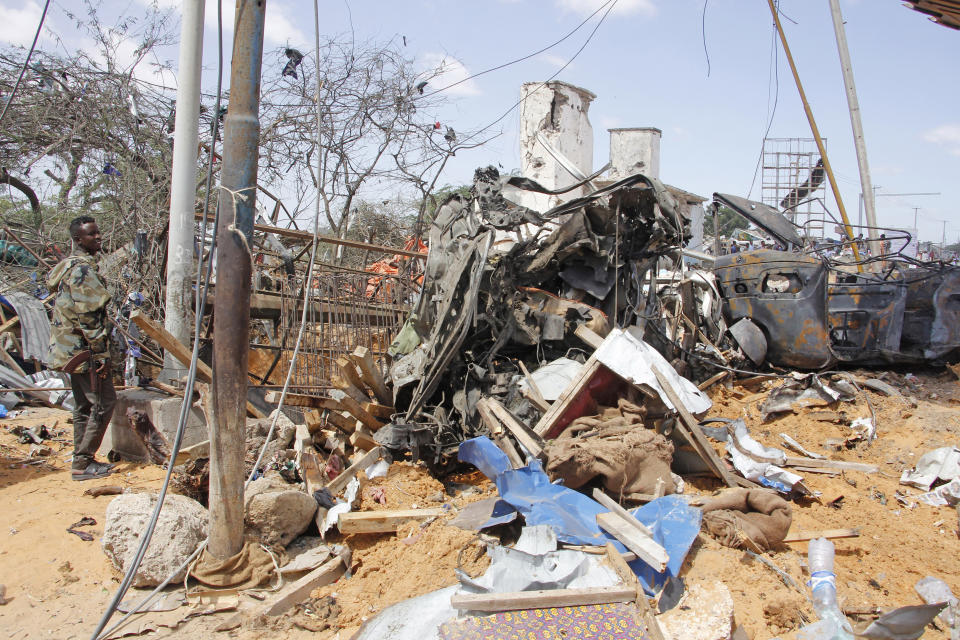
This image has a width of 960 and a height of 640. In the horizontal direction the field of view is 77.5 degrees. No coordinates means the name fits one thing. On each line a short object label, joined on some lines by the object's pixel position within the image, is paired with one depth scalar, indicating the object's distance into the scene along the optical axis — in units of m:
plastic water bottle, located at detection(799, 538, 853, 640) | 3.22
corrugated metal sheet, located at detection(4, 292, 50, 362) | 8.16
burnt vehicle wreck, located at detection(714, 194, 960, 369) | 7.64
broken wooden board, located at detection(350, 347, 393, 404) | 5.45
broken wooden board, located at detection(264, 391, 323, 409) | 5.51
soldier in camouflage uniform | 5.09
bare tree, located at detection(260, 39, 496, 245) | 12.50
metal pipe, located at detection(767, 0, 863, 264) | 11.31
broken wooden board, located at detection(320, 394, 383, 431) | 5.34
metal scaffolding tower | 24.88
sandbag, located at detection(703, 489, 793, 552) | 4.05
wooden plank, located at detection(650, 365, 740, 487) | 5.19
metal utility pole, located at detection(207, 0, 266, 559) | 3.20
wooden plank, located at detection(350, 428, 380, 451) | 5.24
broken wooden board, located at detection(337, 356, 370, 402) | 5.55
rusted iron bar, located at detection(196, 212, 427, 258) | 6.21
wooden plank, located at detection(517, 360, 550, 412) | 5.46
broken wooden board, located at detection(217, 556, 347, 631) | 3.27
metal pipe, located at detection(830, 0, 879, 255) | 10.96
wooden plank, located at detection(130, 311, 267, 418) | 3.49
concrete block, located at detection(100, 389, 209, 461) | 5.52
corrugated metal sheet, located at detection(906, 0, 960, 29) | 5.24
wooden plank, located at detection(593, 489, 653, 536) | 3.75
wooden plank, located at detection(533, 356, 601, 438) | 5.19
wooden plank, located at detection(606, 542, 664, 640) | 2.97
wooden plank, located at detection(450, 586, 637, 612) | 2.99
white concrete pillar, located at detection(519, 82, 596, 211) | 15.68
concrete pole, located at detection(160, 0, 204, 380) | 5.78
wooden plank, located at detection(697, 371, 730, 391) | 8.44
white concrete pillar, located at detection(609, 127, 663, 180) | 23.12
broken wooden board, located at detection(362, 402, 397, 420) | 5.55
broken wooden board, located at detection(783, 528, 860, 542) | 4.40
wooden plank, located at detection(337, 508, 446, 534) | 4.04
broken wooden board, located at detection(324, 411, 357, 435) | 5.39
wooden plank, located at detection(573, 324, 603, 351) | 6.08
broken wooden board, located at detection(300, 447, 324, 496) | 4.63
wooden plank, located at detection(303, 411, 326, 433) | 5.59
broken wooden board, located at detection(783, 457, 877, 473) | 5.72
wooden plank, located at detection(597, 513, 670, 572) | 3.36
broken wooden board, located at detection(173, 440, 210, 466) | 4.65
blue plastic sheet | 3.65
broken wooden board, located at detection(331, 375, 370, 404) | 5.48
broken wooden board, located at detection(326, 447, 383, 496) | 4.64
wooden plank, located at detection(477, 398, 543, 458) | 4.73
